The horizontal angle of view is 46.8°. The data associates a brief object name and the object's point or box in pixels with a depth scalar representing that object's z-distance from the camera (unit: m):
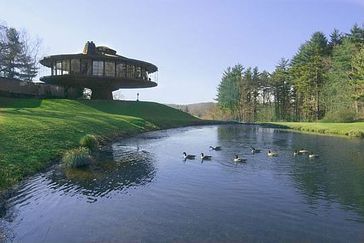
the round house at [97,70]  77.25
